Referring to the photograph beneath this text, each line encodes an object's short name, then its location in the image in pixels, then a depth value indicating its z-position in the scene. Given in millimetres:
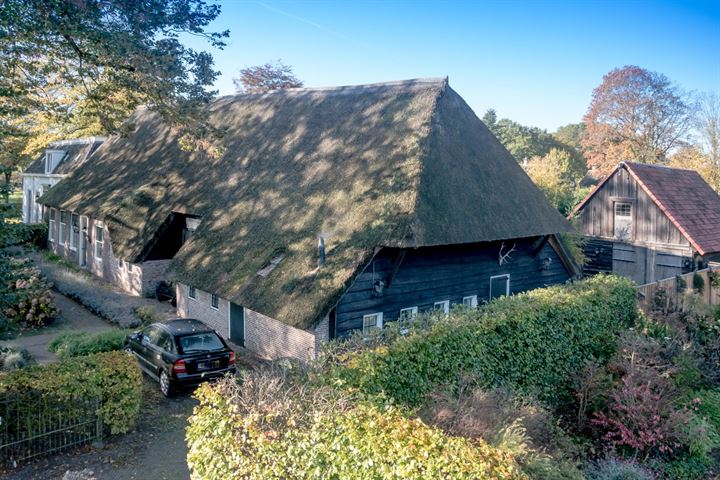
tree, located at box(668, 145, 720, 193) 34938
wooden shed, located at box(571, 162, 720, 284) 23969
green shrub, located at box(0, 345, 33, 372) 12500
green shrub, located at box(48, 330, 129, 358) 14203
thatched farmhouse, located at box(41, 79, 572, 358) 14312
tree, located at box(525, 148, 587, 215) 31828
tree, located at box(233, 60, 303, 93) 46719
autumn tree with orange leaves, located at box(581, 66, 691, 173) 45719
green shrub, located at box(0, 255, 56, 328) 18109
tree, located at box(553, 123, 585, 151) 80275
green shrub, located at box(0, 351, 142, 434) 9359
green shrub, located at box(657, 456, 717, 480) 10023
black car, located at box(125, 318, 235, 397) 12234
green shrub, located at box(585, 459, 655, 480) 8773
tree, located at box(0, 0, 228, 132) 13250
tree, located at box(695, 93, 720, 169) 34625
